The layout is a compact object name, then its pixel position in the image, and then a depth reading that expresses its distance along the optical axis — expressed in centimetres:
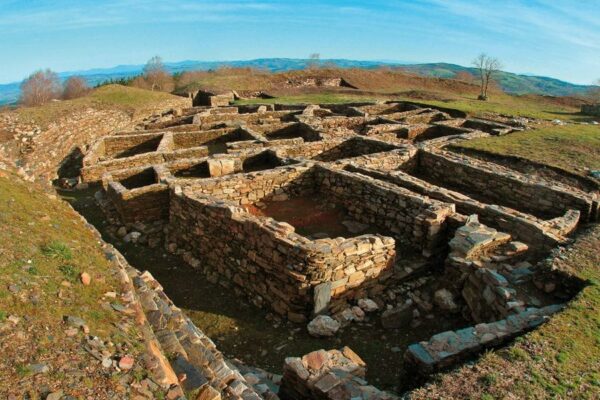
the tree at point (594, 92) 5897
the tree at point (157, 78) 5334
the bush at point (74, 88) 5636
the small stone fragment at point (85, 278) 496
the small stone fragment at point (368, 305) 769
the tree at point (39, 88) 5300
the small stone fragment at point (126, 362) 373
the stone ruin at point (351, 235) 563
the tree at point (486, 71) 4191
